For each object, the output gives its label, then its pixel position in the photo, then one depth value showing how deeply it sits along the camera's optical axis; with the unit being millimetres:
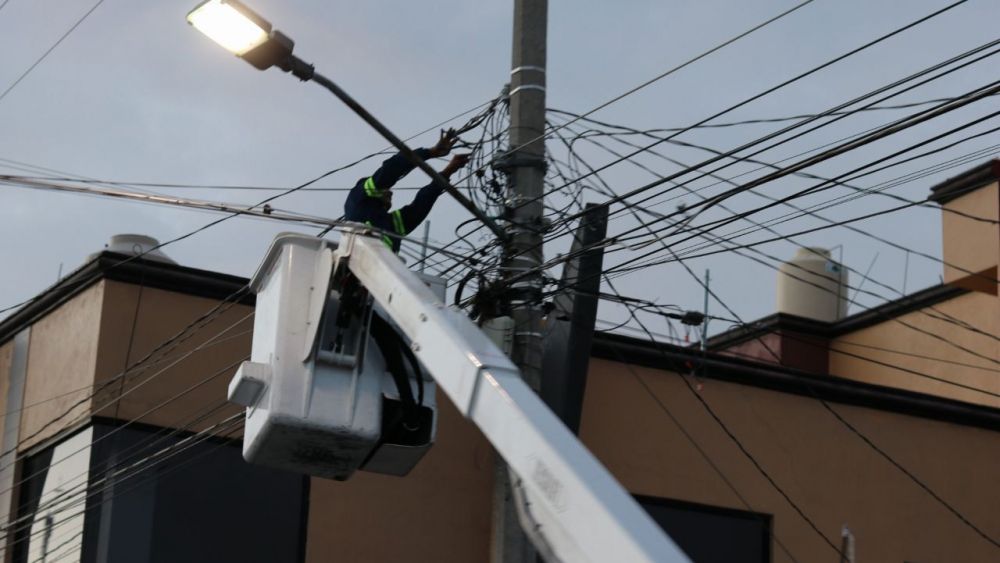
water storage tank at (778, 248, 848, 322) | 27891
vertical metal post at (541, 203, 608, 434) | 12359
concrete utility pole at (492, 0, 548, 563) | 10797
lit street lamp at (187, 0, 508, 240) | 9734
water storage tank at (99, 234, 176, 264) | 15773
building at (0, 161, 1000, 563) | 14180
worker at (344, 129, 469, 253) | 11398
